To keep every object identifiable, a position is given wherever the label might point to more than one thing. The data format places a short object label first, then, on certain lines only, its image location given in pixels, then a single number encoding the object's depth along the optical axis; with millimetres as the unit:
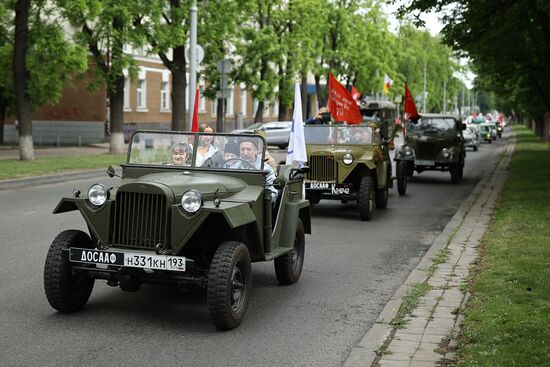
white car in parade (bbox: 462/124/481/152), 45500
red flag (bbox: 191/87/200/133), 8552
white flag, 9219
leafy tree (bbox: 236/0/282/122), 39656
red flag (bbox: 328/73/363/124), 15883
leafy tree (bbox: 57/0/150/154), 27531
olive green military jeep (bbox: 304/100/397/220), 14500
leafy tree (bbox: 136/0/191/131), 29484
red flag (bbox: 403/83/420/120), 22328
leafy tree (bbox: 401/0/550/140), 22656
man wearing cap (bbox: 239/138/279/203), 7809
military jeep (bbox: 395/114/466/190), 23172
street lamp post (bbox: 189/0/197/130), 27375
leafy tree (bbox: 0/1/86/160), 24203
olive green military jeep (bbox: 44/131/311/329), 6547
